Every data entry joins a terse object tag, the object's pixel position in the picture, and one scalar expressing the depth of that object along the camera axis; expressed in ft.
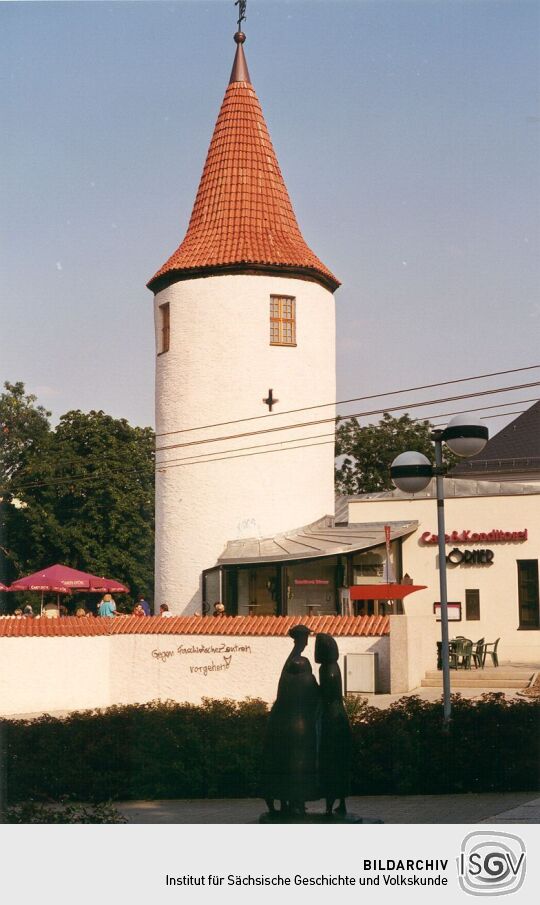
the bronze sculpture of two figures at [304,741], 32.01
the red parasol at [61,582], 102.83
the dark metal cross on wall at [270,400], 104.06
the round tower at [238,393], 103.35
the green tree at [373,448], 166.61
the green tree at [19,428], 154.10
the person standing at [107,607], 94.02
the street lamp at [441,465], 42.52
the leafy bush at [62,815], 34.53
